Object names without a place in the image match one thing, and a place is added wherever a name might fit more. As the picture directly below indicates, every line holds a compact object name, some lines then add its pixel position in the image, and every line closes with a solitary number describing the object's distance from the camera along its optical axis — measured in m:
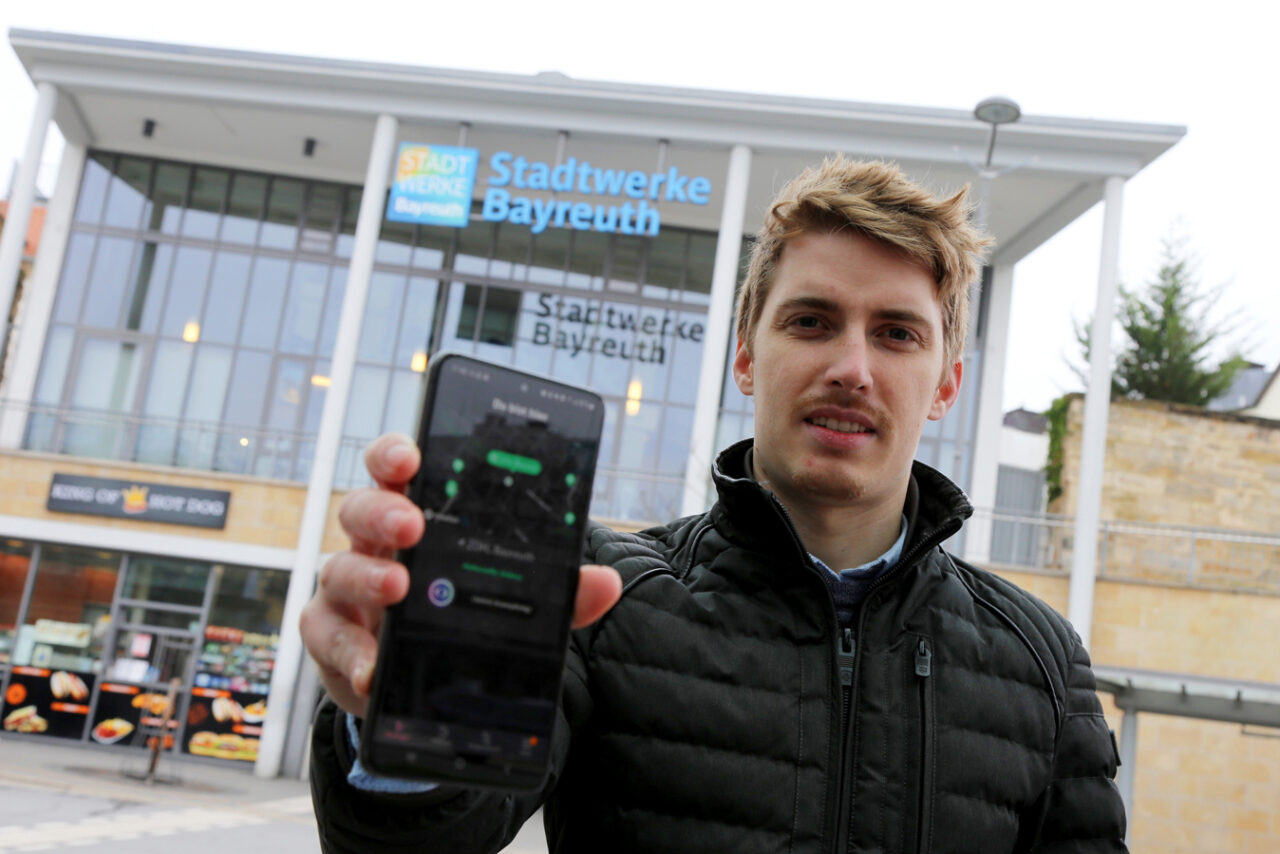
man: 1.61
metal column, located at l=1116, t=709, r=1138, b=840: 9.47
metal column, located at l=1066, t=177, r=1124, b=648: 15.20
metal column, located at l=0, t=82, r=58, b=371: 17.28
